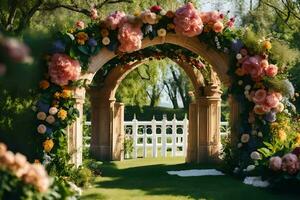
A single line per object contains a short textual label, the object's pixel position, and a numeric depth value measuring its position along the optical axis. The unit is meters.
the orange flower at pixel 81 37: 7.80
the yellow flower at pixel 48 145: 7.52
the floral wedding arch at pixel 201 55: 7.64
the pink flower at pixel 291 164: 7.04
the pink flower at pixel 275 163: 7.19
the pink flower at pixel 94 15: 8.19
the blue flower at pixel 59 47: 7.54
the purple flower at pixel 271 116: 8.49
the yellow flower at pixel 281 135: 8.43
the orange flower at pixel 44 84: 7.58
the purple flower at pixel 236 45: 8.62
